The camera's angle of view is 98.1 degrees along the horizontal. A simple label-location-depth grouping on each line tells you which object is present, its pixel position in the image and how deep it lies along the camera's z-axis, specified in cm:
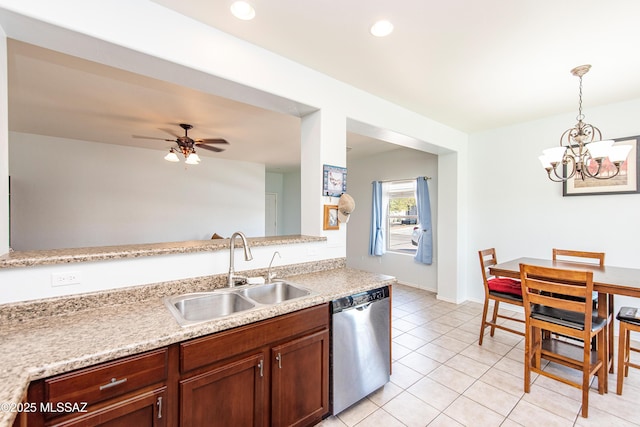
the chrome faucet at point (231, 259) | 181
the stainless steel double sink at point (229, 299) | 164
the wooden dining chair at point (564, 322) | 189
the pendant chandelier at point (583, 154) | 205
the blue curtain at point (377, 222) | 546
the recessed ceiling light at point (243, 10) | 162
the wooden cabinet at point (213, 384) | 101
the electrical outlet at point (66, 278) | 139
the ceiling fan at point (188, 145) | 365
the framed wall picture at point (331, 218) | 246
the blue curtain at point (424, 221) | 469
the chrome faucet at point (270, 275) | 200
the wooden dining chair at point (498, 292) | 266
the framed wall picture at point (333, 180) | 243
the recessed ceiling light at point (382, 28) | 179
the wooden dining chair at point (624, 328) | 199
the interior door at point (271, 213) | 826
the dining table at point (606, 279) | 198
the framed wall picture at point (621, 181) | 295
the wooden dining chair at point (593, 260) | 228
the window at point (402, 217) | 521
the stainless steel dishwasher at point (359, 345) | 182
